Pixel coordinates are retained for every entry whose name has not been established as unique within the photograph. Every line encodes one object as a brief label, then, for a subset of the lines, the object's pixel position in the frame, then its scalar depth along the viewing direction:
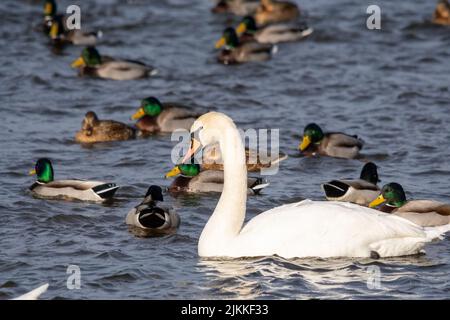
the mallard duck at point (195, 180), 14.91
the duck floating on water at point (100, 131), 17.08
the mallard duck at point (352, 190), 14.15
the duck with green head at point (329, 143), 16.52
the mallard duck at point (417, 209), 13.08
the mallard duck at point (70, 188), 14.03
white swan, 11.14
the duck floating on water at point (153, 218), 12.78
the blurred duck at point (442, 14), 25.19
